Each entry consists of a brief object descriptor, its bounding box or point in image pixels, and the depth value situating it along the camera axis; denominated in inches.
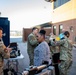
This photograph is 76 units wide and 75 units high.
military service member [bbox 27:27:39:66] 103.5
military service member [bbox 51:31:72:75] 97.1
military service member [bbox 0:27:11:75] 70.5
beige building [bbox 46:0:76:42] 276.6
